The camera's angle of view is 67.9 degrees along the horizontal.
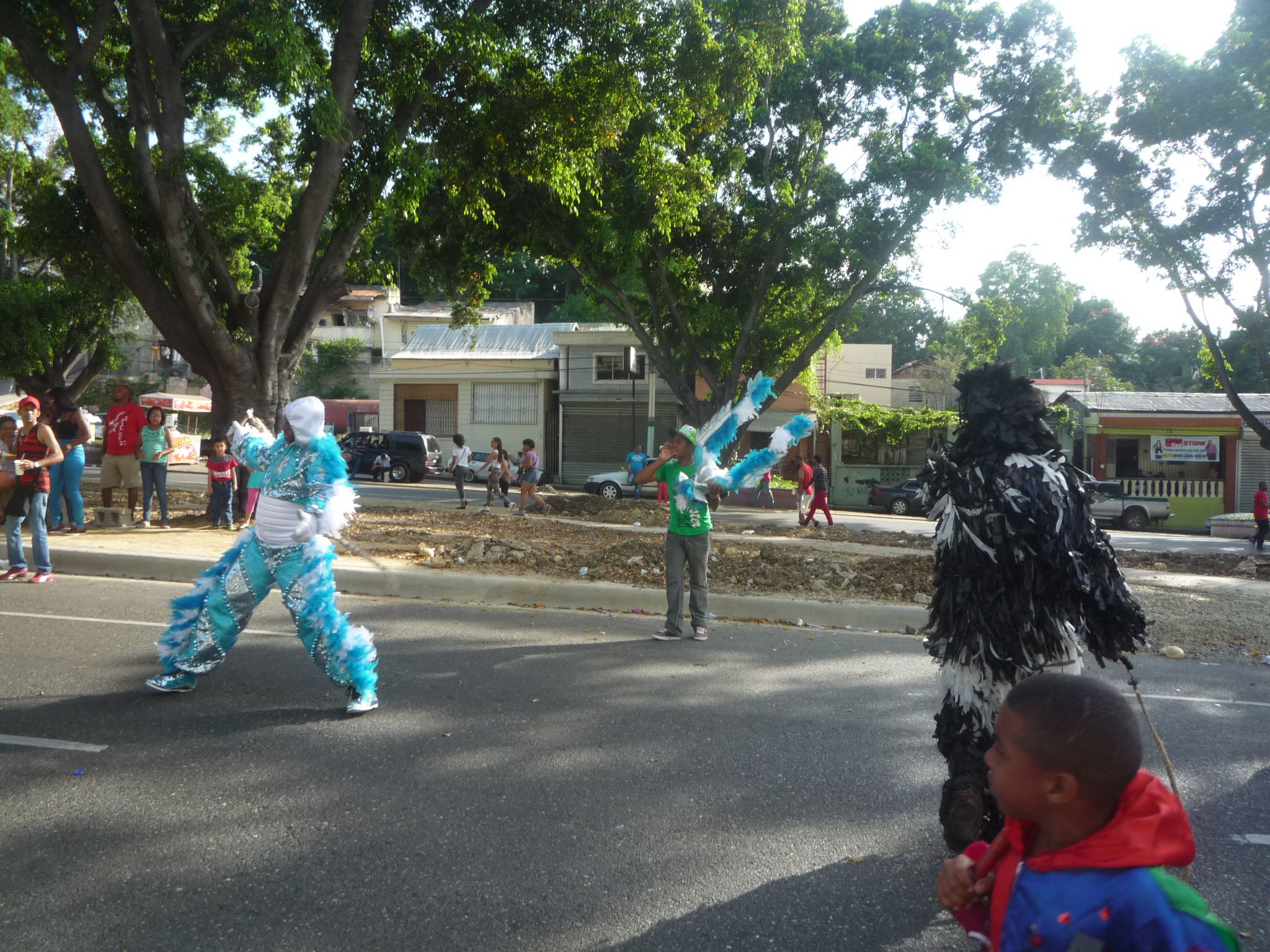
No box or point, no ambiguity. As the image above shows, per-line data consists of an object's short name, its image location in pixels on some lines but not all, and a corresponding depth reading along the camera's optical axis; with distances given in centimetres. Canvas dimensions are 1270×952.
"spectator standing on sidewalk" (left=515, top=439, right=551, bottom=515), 1877
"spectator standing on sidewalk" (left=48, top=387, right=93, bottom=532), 1142
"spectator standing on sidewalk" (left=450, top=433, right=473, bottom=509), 2186
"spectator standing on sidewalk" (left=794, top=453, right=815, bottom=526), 1997
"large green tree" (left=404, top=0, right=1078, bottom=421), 1524
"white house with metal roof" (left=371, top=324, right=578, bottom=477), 3750
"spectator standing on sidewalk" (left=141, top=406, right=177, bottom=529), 1243
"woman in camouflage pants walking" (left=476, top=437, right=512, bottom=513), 2038
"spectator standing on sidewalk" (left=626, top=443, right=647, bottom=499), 2641
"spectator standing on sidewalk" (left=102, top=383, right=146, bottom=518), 1240
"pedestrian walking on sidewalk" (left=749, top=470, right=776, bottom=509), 2706
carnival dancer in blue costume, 505
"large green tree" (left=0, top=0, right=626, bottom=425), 1120
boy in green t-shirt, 730
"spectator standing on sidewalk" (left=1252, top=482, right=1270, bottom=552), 1880
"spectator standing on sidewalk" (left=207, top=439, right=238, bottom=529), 1281
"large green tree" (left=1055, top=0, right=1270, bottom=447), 1408
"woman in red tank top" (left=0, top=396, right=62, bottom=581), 832
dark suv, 3178
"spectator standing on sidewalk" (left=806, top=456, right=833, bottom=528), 2002
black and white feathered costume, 334
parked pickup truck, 2672
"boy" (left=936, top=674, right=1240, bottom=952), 156
